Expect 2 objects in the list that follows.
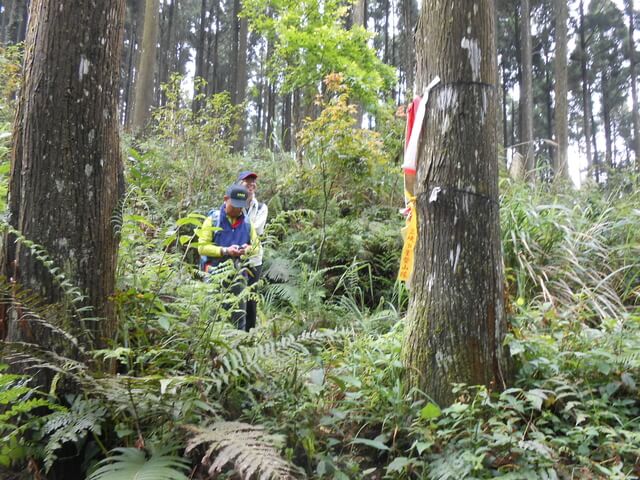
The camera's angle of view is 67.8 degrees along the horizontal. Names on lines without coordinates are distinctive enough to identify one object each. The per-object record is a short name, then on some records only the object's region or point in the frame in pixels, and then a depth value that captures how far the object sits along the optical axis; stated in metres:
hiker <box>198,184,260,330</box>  4.89
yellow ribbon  3.53
